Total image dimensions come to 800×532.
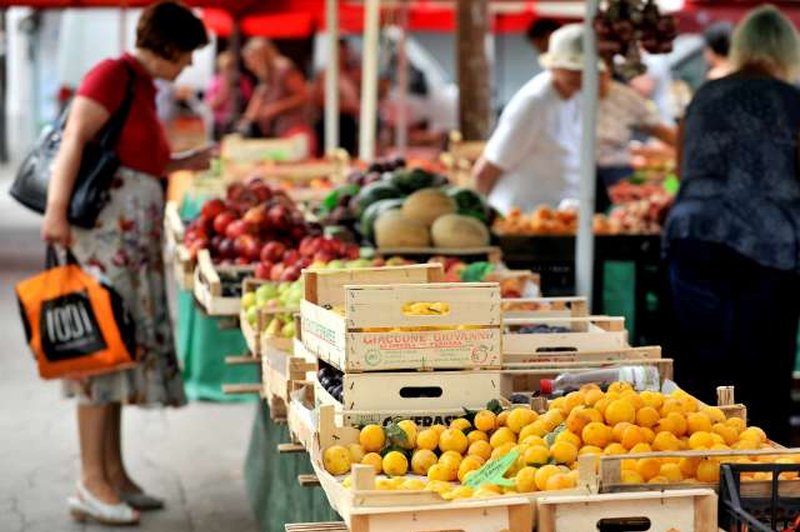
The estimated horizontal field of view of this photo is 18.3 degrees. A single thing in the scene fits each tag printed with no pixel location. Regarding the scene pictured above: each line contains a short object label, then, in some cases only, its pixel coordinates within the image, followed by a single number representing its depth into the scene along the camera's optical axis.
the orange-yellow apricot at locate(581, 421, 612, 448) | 5.33
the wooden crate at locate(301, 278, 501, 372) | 5.68
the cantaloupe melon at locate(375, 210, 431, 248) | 9.96
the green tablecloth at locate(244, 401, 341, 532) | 7.33
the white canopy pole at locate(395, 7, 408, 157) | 19.88
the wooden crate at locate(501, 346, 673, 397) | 6.32
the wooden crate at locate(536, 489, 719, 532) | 4.70
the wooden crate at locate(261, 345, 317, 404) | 6.55
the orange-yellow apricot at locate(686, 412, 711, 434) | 5.39
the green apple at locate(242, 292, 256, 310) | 8.51
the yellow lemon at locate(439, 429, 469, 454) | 5.45
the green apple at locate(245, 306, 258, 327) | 8.17
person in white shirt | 12.39
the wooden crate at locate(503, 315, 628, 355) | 6.74
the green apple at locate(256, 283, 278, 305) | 8.33
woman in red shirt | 9.14
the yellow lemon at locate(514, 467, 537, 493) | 4.93
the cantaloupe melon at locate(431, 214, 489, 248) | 9.91
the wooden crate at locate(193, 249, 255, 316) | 8.79
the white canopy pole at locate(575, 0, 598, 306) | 9.01
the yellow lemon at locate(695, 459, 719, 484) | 5.00
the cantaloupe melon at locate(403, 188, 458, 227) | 10.17
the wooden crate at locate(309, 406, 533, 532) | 4.59
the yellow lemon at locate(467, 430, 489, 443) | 5.53
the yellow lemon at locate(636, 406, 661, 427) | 5.42
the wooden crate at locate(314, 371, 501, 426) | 5.70
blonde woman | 9.13
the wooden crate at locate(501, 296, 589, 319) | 7.45
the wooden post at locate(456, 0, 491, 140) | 16.55
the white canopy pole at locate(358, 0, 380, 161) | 16.79
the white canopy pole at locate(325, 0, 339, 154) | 17.65
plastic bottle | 6.16
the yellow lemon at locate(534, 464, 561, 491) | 4.92
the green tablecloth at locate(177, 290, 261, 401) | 12.91
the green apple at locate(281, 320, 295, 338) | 7.57
